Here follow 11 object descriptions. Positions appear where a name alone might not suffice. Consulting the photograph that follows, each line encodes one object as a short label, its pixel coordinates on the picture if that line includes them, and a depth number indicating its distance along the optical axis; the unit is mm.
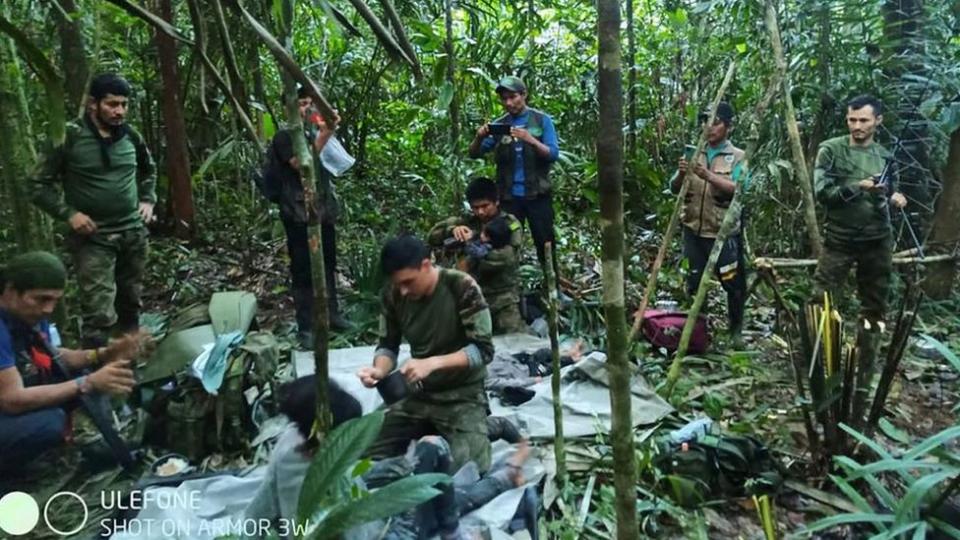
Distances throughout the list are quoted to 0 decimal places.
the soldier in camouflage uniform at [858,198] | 4523
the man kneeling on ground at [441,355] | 3096
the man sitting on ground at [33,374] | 2766
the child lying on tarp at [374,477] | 2246
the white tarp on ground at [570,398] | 3805
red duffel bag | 4848
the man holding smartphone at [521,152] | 5254
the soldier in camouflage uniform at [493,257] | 5047
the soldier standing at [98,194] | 3926
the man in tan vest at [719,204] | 4891
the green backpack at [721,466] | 3189
